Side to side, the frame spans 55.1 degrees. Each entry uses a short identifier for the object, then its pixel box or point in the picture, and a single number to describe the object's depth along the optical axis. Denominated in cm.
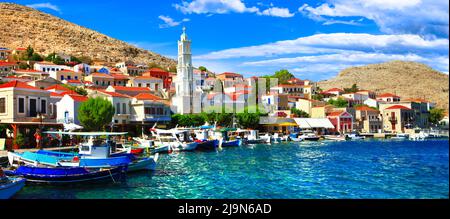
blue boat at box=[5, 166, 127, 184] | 1636
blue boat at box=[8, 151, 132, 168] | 1822
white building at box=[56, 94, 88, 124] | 3847
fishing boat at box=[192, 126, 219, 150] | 3766
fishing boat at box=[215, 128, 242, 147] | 4269
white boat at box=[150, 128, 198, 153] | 3441
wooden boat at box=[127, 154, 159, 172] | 2047
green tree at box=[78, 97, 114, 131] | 3653
